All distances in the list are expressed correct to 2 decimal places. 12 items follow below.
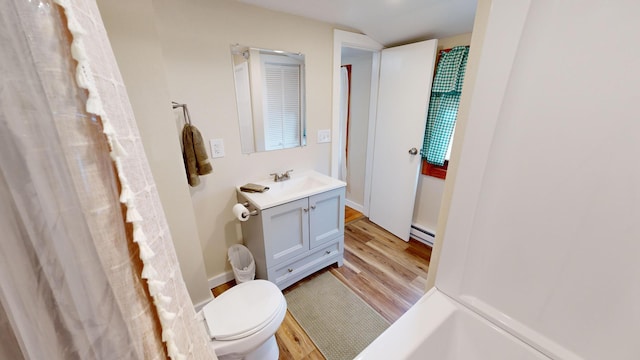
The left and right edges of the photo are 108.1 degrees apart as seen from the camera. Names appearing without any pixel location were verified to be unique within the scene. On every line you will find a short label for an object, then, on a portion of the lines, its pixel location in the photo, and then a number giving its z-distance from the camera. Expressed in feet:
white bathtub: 2.74
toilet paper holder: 5.04
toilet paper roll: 5.00
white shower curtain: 0.76
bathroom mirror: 5.38
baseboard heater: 7.77
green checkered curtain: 6.09
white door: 6.64
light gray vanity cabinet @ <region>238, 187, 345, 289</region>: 5.20
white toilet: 3.37
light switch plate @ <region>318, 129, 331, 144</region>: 6.97
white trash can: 5.67
